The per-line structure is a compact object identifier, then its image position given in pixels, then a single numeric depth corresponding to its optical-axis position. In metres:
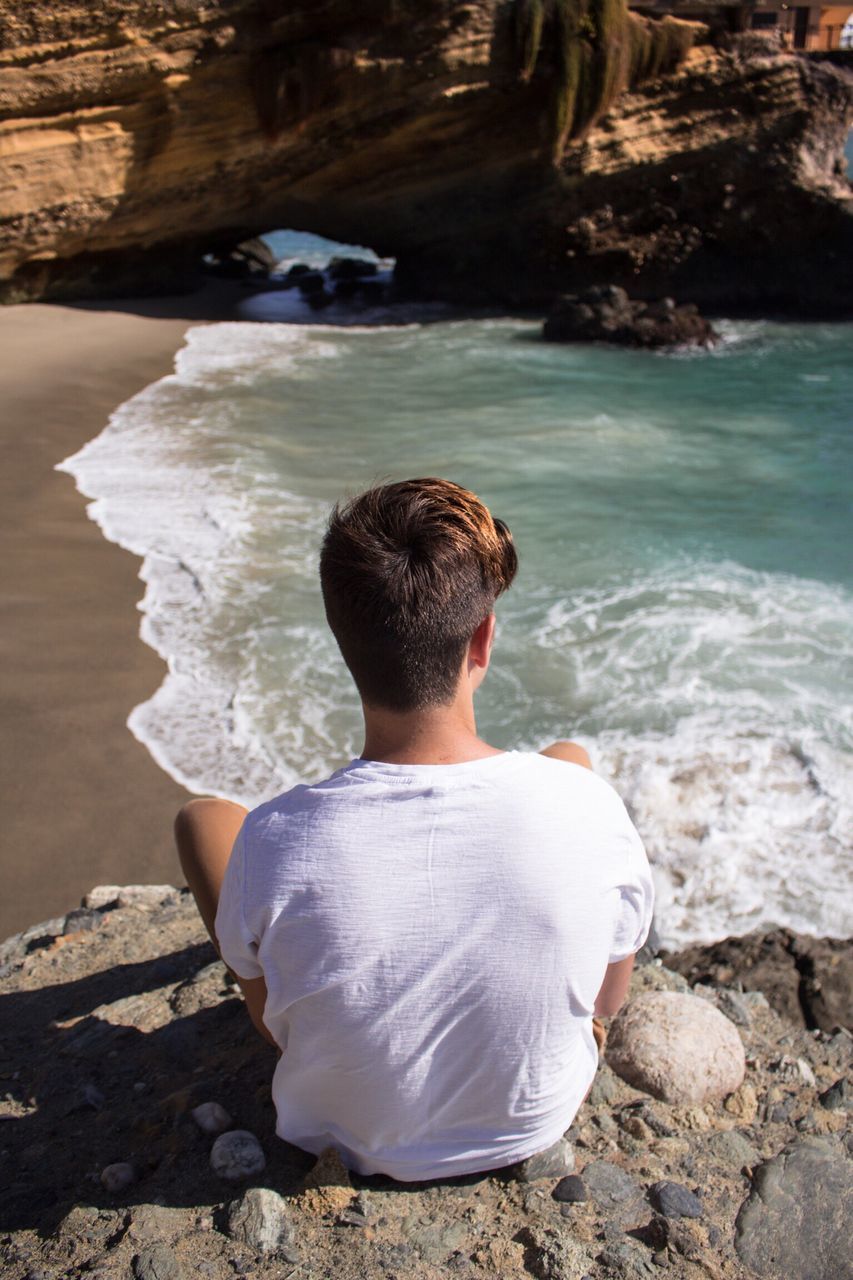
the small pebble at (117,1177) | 2.09
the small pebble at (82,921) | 3.40
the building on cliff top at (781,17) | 16.12
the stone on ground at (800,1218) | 2.08
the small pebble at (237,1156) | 2.08
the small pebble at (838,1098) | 2.67
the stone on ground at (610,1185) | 2.14
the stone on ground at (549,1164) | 2.09
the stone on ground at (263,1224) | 1.90
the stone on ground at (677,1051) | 2.57
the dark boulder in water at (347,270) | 23.50
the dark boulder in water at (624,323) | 15.67
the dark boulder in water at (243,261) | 22.44
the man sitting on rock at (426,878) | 1.59
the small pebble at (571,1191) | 2.09
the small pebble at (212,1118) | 2.23
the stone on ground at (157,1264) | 1.83
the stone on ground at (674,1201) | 2.13
